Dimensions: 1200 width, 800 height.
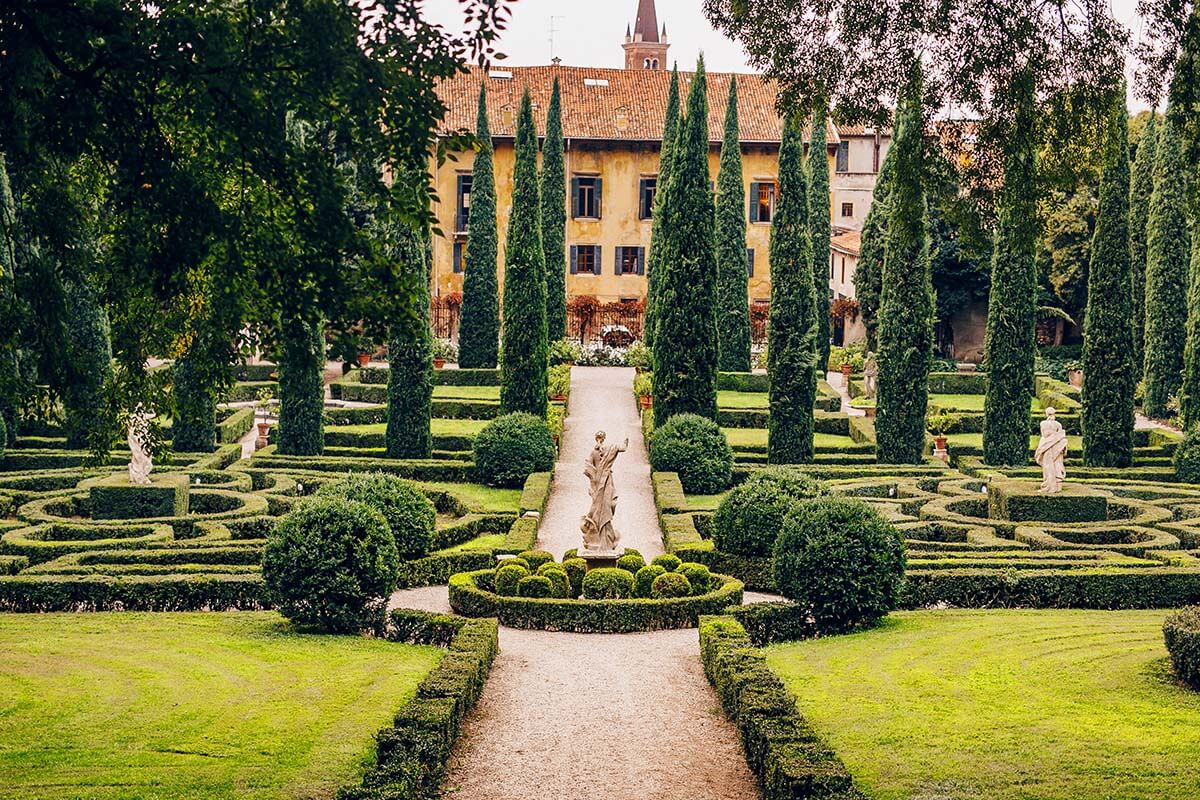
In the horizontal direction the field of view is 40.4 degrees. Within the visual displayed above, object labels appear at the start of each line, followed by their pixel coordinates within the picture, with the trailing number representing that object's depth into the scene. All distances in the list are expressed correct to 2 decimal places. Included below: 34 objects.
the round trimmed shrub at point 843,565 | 18.23
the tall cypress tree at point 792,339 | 32.41
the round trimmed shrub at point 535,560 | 20.70
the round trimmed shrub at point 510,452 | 30.19
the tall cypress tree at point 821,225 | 46.00
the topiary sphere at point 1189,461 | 30.58
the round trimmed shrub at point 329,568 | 17.67
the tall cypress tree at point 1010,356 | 32.06
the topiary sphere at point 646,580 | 19.92
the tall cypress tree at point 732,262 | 45.50
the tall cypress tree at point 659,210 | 43.02
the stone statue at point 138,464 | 24.20
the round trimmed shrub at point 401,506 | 21.05
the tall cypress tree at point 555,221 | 48.66
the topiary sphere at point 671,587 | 19.64
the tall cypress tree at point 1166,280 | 38.31
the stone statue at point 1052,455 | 24.66
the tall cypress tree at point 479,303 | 46.47
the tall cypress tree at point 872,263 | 45.91
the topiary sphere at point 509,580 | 19.81
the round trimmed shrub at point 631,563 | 20.75
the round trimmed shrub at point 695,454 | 30.00
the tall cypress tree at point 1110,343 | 32.59
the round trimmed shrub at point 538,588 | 19.67
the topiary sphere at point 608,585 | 19.72
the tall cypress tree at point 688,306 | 32.69
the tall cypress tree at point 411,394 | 32.19
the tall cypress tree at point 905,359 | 32.25
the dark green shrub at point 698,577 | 20.03
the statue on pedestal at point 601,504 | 21.47
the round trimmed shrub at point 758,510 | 21.86
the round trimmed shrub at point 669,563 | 20.50
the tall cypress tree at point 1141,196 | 38.59
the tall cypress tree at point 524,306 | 34.25
